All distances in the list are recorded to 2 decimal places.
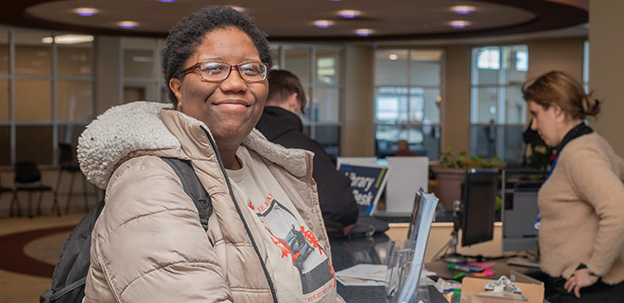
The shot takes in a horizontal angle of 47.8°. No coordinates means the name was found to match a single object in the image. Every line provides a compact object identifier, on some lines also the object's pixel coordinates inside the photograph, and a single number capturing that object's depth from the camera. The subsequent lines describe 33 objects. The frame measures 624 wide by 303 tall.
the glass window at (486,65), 15.56
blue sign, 4.20
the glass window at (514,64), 15.00
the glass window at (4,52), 12.46
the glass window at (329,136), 15.28
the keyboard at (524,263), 3.71
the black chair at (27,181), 11.64
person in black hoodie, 3.14
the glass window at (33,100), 12.65
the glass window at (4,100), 12.47
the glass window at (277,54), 14.90
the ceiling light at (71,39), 12.95
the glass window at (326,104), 15.33
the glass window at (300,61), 15.21
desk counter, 2.31
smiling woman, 1.07
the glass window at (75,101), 12.96
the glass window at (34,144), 12.55
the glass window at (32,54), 12.63
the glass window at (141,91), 13.40
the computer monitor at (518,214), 3.89
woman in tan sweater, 2.78
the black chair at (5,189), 11.58
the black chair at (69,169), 12.23
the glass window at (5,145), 12.40
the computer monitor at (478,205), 3.53
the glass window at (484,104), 15.62
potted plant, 4.64
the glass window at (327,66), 15.38
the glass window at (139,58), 13.35
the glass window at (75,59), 13.00
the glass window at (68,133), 12.86
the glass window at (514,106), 15.31
